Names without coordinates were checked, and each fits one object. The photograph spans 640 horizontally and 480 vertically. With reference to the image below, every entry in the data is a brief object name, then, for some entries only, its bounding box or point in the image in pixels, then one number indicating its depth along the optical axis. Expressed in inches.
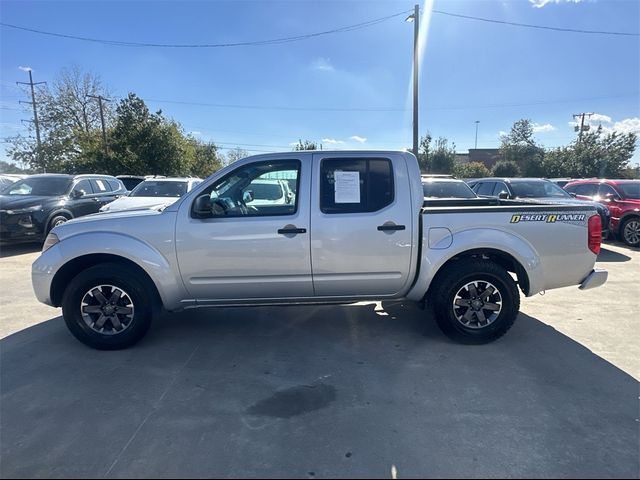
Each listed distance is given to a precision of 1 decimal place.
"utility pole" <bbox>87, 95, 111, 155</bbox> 1397.4
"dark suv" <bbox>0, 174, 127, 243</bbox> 339.0
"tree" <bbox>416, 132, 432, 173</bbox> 1432.7
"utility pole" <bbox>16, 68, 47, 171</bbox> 1412.4
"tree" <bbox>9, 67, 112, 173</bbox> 1390.3
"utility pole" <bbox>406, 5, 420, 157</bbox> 622.8
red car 388.2
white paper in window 149.2
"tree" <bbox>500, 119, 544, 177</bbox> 1760.6
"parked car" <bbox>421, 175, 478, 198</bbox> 362.9
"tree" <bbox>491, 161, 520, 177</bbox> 1732.3
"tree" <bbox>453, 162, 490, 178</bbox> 1611.7
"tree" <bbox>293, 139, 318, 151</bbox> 1646.7
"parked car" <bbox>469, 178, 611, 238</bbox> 384.8
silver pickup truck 146.2
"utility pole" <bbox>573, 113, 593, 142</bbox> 1806.8
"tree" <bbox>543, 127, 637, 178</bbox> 1414.9
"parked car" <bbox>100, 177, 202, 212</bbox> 383.9
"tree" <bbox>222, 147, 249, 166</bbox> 2459.6
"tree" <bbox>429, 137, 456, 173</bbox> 1529.3
